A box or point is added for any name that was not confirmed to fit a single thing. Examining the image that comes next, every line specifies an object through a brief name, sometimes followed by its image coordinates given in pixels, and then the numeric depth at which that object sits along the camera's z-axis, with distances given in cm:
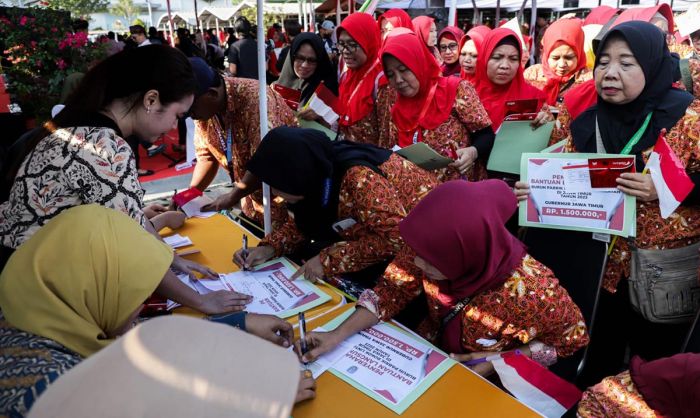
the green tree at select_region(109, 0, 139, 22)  4244
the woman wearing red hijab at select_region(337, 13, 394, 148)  297
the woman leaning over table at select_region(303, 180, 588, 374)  135
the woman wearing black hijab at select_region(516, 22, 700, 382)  167
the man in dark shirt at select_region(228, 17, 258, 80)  702
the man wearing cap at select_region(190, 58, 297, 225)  226
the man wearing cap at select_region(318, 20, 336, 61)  835
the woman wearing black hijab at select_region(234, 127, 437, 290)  172
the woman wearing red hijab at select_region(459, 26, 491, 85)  339
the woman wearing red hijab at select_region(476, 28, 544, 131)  288
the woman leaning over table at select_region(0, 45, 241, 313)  135
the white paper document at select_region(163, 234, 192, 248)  218
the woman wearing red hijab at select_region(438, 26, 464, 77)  415
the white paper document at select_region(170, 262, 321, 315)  166
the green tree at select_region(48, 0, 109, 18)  2566
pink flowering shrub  509
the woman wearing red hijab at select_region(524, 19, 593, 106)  315
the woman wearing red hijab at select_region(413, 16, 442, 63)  431
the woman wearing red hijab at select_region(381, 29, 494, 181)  245
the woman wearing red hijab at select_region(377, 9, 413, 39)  404
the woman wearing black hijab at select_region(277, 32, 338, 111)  352
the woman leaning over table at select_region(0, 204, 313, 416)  98
